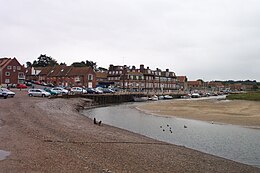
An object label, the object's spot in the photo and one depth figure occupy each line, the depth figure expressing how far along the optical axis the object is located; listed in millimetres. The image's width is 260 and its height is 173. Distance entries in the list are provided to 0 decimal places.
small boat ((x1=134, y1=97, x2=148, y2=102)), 66129
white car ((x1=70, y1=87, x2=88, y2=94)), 51999
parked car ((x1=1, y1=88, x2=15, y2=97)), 36473
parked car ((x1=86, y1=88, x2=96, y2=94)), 55881
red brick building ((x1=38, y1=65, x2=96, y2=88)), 76461
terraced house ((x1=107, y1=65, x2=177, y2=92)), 94416
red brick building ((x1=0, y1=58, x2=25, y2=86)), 66382
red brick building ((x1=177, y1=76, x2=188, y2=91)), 126501
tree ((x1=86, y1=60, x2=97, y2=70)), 123275
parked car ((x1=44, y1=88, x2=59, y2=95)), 46376
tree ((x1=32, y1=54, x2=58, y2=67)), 113168
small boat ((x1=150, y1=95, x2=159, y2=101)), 70217
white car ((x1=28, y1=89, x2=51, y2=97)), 41770
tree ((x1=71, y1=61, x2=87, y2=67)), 108686
